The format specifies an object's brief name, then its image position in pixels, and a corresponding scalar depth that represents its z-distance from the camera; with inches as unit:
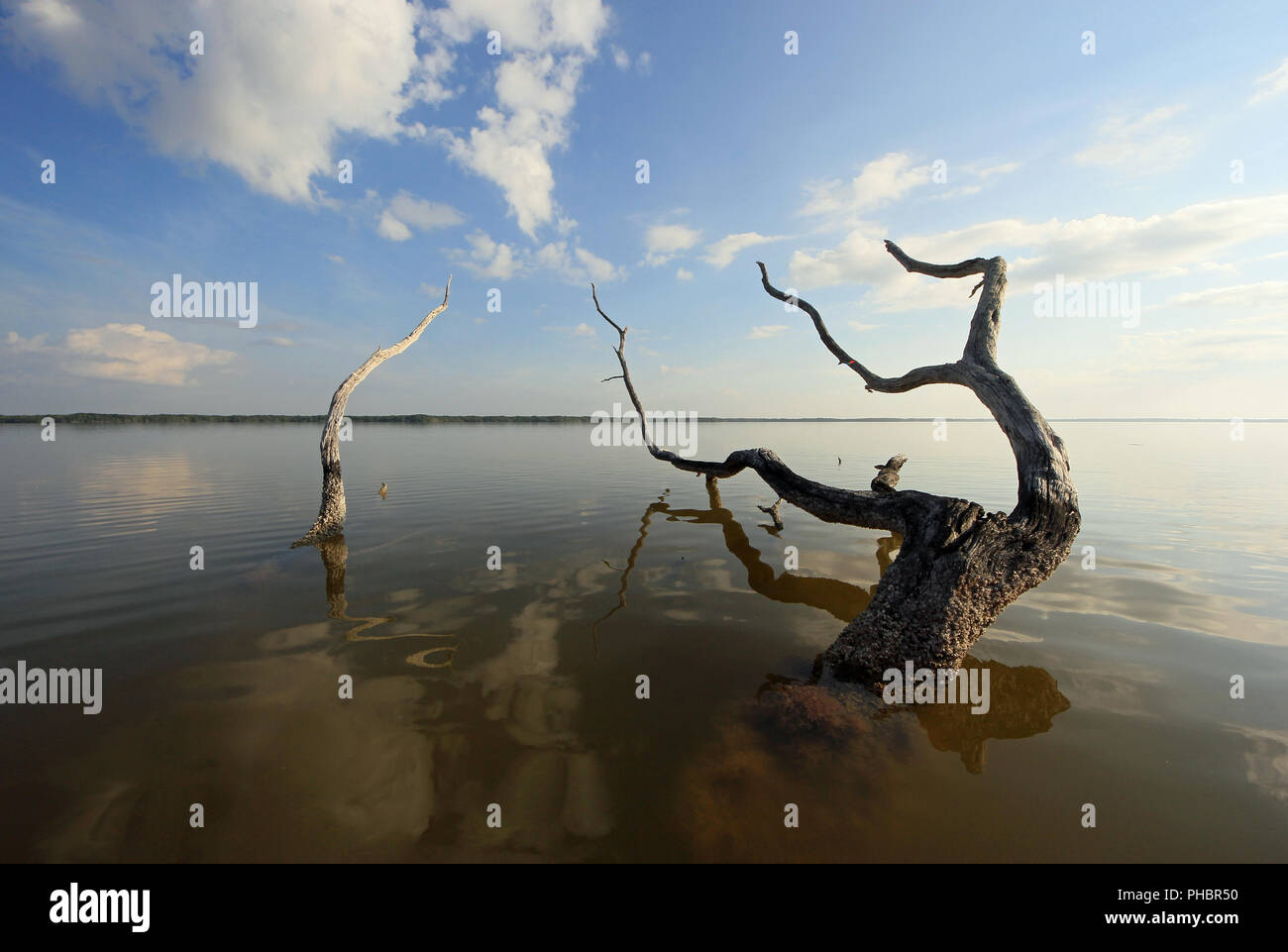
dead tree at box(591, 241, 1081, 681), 209.6
